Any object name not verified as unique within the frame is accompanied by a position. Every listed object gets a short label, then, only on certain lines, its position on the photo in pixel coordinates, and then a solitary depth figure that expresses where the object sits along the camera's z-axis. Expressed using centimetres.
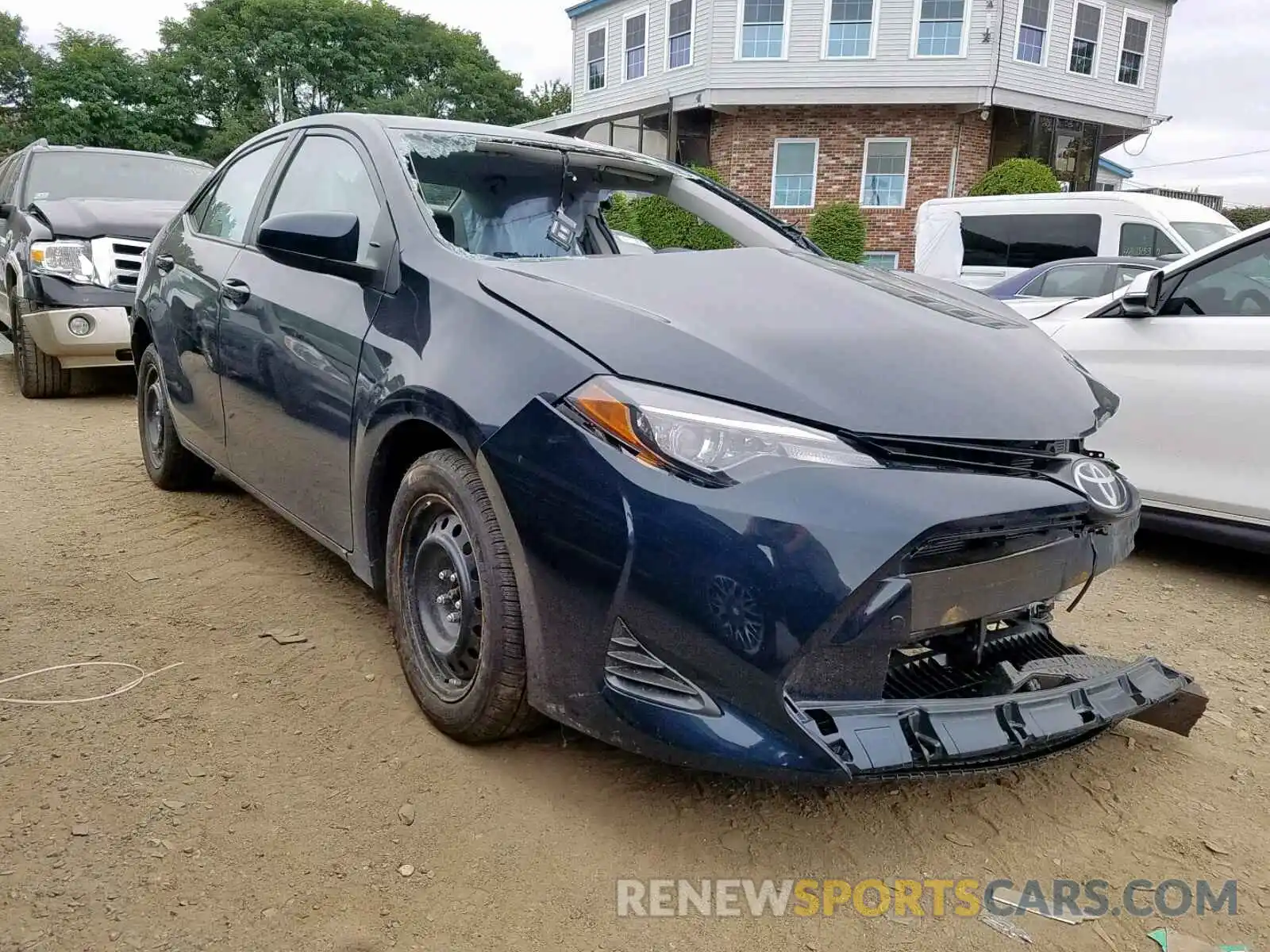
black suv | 650
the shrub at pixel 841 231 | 1877
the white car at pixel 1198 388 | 376
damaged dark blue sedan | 180
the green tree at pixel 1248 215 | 2762
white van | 1193
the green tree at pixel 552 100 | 4281
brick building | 1933
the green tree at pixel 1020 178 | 1811
